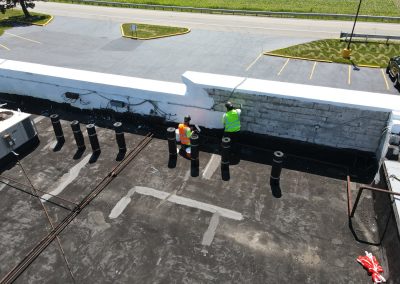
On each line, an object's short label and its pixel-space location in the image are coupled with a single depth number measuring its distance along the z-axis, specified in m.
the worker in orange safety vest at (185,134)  11.62
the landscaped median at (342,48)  31.66
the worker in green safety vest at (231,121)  11.07
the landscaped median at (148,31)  39.44
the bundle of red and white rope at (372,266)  7.36
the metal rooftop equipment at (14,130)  11.15
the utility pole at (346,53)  31.62
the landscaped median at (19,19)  44.81
